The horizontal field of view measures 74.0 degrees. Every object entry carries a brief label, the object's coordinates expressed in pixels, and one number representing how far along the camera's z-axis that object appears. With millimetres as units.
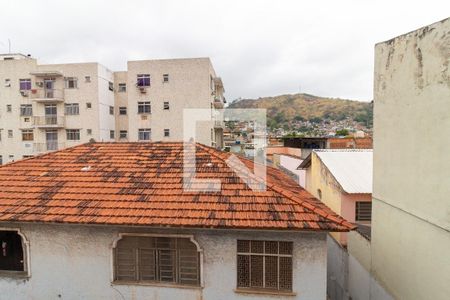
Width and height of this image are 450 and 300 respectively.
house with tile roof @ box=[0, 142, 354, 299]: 6719
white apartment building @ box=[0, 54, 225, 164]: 29672
